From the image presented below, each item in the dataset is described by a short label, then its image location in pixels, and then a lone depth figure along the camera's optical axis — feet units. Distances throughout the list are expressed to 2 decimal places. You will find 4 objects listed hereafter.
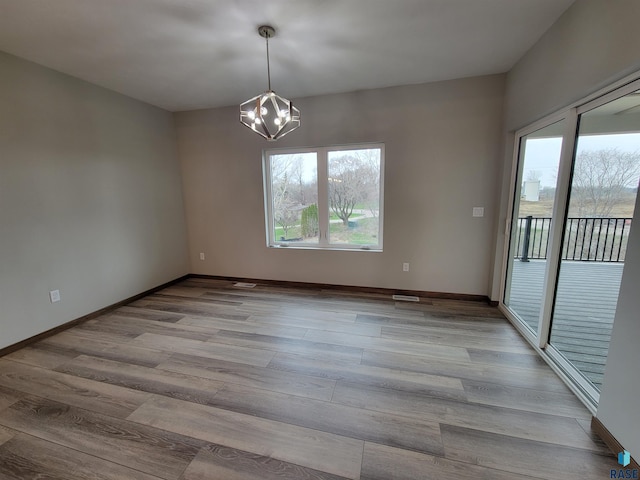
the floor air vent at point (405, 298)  11.07
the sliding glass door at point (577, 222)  5.68
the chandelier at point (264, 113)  6.48
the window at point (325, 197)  11.59
